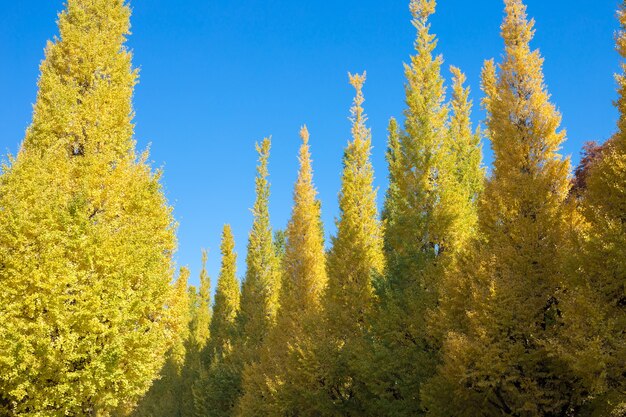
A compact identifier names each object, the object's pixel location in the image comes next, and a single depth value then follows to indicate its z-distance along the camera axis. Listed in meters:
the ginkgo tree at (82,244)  12.52
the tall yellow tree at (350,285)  21.98
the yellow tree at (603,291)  10.62
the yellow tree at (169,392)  45.25
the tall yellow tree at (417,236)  17.14
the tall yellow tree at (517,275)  13.04
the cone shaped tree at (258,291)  34.06
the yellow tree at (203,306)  58.44
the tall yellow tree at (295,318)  24.25
